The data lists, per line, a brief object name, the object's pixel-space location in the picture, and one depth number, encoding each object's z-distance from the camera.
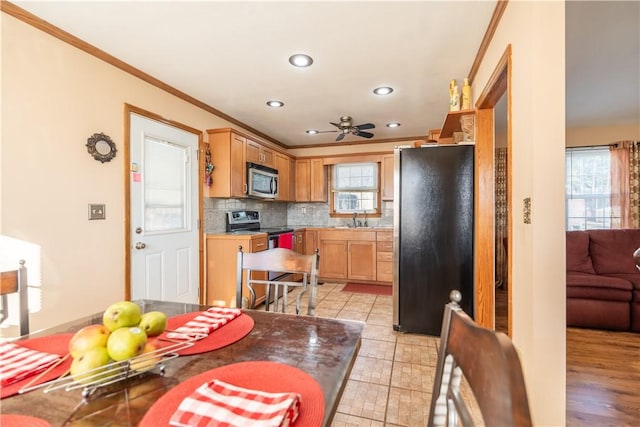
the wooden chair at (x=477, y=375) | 0.41
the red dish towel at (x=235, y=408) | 0.55
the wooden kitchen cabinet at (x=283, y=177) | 4.68
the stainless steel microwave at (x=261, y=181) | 3.78
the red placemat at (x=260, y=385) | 0.59
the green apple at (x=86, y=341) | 0.67
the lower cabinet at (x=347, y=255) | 4.58
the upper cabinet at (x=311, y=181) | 5.21
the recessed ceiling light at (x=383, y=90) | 2.95
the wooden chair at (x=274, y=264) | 1.53
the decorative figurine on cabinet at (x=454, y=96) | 2.52
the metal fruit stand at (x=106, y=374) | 0.65
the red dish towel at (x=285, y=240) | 4.00
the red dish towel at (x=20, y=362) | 0.72
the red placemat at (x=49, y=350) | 0.69
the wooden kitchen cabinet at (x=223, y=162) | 3.46
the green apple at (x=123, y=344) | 0.67
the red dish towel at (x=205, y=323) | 0.97
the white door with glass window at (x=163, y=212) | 2.58
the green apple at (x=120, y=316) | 0.74
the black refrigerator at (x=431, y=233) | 2.57
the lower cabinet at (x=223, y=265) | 3.27
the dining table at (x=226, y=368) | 0.61
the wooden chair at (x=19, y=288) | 1.14
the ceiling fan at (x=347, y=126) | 3.75
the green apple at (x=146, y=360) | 0.71
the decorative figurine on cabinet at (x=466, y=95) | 2.52
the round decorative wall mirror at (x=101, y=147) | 2.22
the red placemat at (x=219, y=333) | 0.90
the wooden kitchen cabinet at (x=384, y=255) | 4.49
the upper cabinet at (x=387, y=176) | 4.85
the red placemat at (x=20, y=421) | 0.57
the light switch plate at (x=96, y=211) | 2.23
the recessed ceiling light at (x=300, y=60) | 2.34
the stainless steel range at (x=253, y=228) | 3.84
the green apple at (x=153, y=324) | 0.82
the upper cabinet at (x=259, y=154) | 3.85
